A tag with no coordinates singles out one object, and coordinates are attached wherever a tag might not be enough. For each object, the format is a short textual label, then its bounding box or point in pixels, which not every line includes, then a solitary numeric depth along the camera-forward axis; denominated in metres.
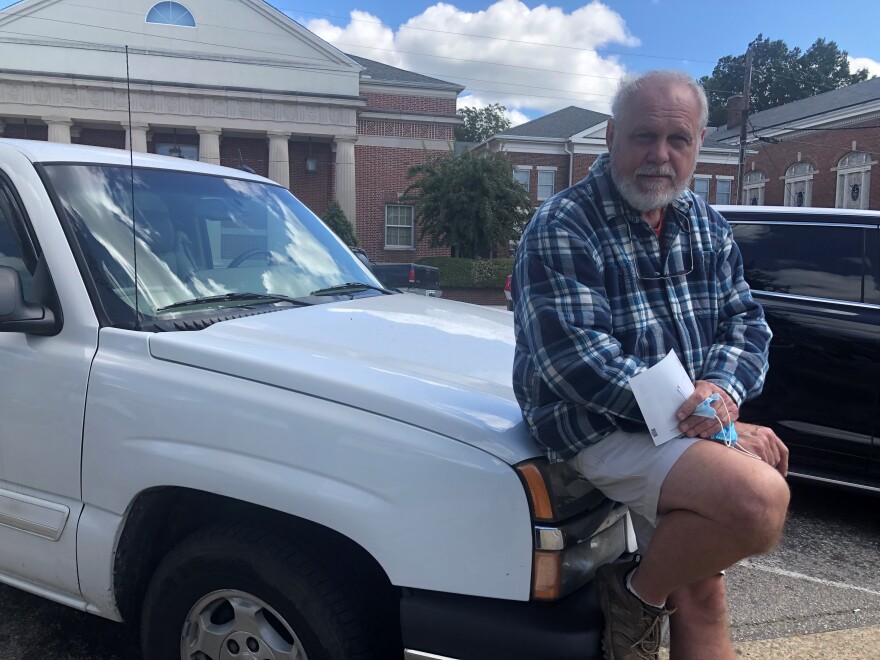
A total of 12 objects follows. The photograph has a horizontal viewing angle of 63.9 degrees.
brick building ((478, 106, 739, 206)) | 34.50
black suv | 3.93
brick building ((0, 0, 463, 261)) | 24.88
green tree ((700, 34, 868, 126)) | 66.88
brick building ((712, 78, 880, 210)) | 31.73
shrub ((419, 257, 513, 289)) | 25.36
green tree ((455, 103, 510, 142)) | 66.88
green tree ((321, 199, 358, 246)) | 25.20
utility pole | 26.66
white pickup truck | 1.75
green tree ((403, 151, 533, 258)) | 25.89
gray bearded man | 1.78
